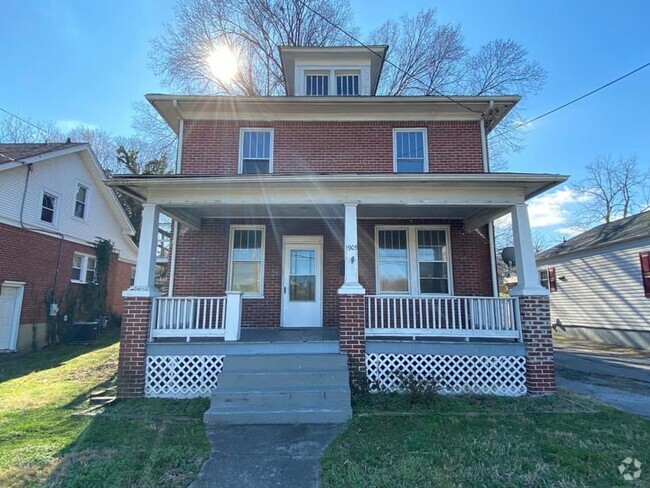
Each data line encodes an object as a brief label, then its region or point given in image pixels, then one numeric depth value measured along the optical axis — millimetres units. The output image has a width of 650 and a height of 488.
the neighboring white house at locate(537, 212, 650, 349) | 12781
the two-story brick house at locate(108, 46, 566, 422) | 6387
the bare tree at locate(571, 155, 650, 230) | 27562
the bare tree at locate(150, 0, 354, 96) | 18219
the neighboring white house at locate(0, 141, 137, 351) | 11531
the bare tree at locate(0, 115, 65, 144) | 21875
